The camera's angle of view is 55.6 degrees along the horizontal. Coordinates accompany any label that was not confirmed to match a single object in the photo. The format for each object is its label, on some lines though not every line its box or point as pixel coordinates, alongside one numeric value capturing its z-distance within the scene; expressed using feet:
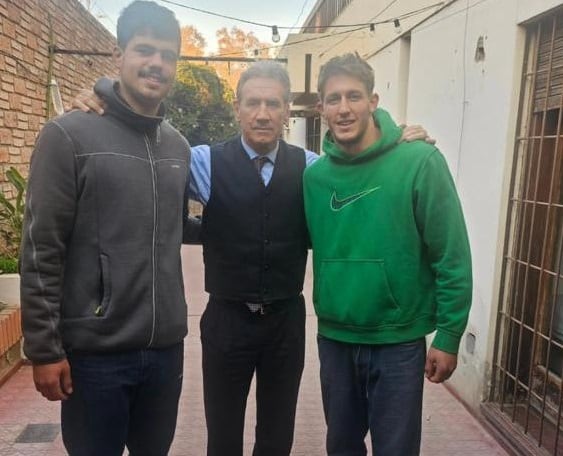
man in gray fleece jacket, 5.31
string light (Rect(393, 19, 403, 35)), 16.56
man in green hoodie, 6.14
